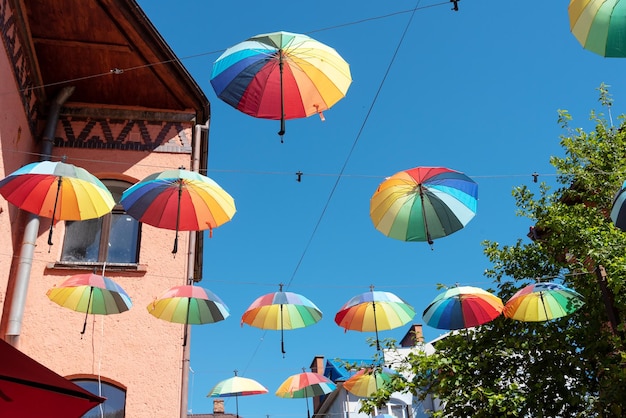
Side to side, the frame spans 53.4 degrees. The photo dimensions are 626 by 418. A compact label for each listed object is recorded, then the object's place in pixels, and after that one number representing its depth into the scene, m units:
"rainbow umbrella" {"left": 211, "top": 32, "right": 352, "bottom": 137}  6.74
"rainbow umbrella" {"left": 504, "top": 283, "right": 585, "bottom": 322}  9.98
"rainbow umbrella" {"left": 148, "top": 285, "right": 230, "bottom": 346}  9.33
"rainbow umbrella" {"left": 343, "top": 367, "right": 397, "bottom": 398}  14.01
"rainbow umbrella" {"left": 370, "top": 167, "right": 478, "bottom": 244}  7.81
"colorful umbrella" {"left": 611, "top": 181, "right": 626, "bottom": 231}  5.67
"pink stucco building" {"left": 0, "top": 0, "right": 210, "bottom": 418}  9.65
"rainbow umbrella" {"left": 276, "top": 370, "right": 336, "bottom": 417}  15.64
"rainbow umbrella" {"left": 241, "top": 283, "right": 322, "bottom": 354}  10.30
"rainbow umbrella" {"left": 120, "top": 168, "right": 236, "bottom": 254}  7.92
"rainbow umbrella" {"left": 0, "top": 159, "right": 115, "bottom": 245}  7.56
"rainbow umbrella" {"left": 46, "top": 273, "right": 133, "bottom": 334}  9.07
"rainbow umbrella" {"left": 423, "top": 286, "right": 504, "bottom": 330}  10.58
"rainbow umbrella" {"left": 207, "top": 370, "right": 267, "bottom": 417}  15.41
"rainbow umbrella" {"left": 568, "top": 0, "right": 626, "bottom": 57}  5.52
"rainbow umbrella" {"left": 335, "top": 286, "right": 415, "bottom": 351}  10.84
